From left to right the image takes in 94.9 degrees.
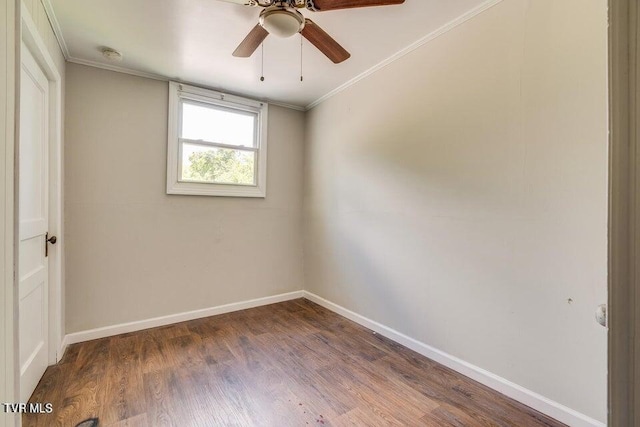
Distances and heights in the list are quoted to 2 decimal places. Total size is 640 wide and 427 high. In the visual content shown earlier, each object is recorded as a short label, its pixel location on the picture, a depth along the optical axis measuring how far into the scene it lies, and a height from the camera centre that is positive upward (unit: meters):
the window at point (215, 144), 3.01 +0.76
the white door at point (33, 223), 1.74 -0.08
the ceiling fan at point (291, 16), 1.55 +1.11
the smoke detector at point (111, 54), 2.39 +1.31
